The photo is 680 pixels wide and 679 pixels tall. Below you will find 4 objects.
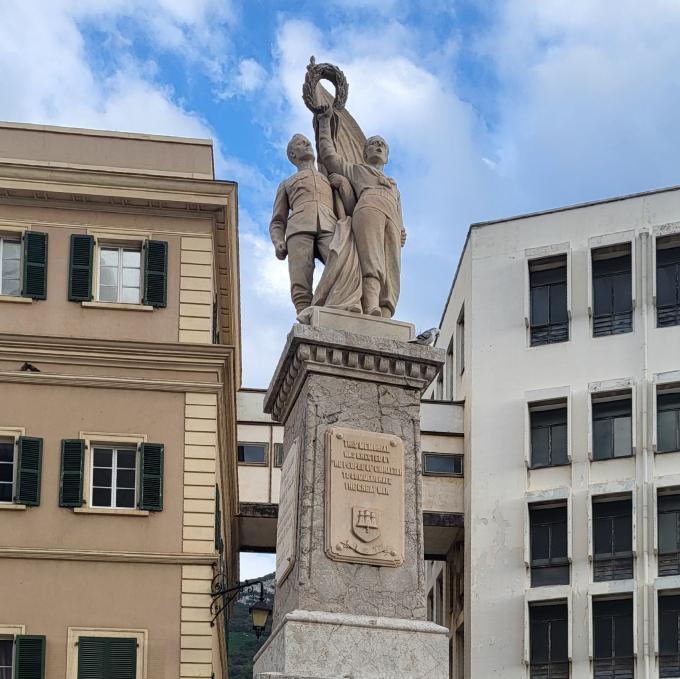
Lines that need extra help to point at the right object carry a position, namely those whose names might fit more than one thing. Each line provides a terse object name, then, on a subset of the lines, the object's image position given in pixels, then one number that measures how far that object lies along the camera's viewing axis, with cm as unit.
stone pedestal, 1460
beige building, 2853
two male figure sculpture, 1641
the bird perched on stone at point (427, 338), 1612
